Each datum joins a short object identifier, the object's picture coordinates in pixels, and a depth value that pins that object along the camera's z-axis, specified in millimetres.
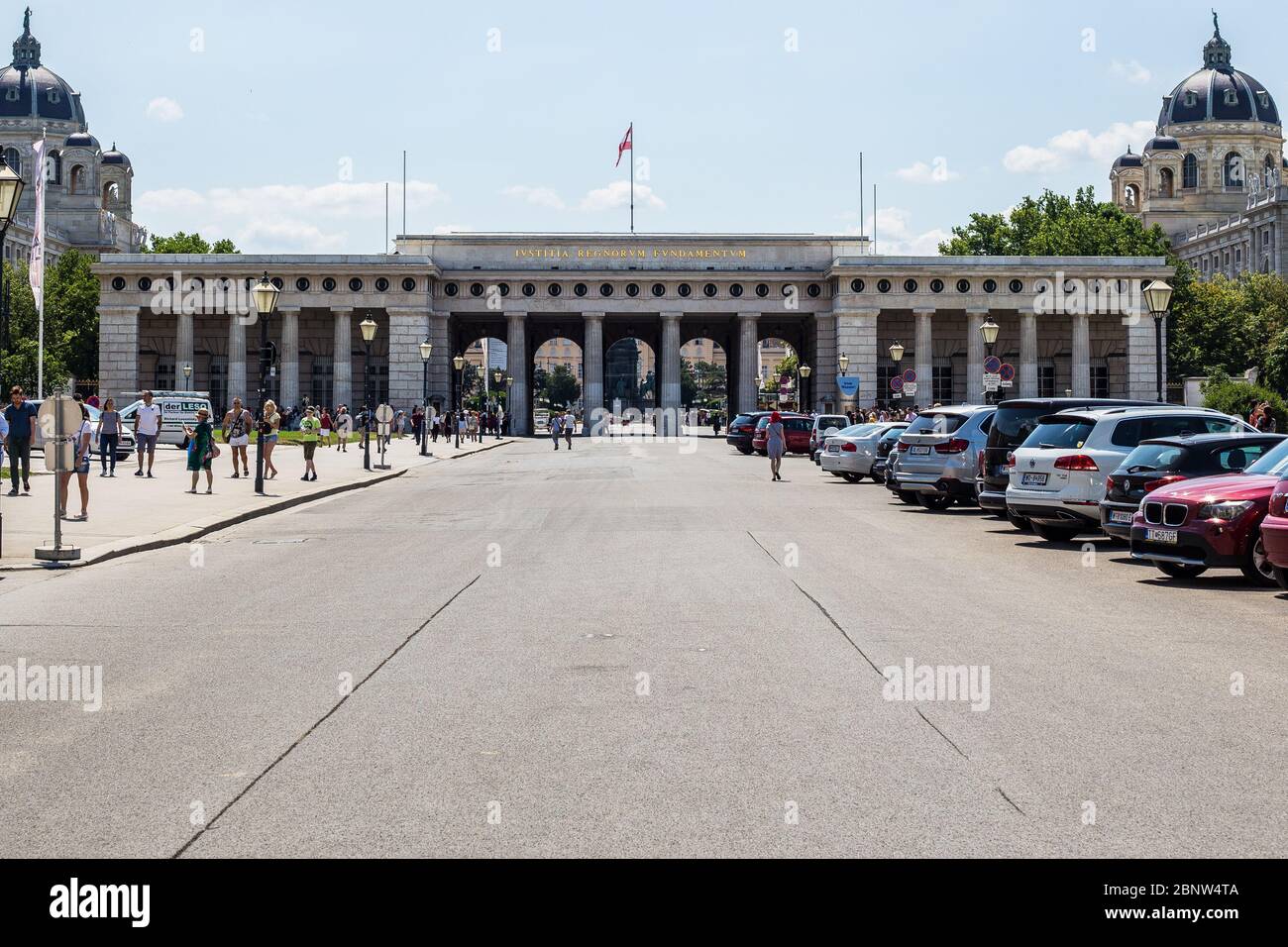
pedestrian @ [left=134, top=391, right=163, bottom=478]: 35219
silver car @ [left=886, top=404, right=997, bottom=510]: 26609
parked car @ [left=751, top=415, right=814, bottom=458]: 58969
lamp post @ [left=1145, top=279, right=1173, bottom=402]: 33125
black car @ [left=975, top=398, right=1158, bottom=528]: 22641
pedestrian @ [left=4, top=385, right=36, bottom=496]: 27562
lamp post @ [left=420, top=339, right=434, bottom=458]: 56469
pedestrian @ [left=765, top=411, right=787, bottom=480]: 38344
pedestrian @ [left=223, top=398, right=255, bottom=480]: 35156
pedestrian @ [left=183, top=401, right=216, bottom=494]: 28719
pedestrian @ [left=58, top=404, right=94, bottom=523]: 22245
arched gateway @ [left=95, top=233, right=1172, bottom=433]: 92375
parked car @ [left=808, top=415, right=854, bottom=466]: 51997
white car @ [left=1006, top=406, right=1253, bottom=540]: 19359
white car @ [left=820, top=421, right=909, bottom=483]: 37875
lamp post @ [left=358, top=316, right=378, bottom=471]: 43000
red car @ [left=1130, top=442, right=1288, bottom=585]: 15008
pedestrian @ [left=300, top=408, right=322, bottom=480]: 34309
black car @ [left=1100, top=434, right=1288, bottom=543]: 17297
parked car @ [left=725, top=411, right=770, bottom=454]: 62031
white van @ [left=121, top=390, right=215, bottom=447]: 53188
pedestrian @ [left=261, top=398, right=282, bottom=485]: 31906
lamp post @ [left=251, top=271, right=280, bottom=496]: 34156
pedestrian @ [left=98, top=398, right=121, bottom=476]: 35594
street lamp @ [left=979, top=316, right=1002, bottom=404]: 50447
